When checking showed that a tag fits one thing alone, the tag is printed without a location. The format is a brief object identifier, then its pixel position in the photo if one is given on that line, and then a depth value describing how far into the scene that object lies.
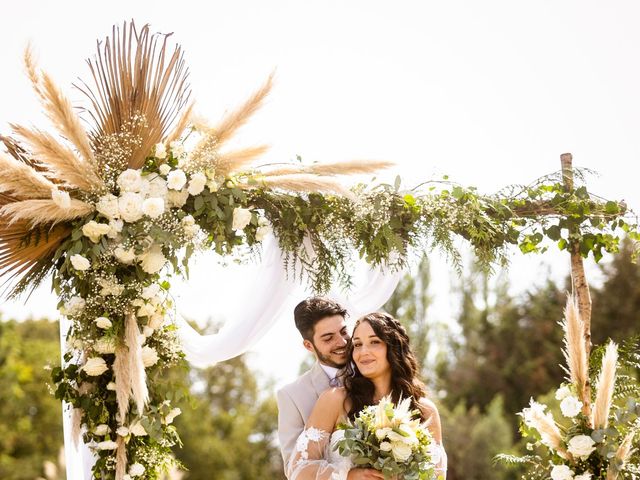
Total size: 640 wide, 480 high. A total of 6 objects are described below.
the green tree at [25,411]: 21.05
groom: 5.54
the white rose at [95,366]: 5.14
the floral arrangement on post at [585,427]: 5.53
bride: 4.98
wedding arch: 5.09
